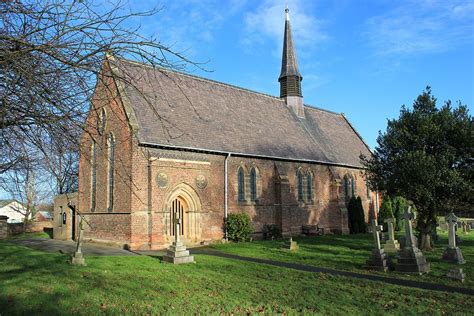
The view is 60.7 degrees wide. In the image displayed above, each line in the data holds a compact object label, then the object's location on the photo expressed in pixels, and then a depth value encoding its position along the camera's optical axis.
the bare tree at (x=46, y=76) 3.83
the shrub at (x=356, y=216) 31.93
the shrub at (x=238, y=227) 23.42
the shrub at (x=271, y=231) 25.62
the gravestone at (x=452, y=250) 15.27
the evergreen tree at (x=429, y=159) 17.56
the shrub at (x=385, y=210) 34.56
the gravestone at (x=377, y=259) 13.88
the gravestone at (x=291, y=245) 19.17
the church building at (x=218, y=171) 20.95
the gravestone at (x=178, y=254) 14.63
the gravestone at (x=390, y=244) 16.44
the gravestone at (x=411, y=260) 13.27
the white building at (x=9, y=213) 89.10
